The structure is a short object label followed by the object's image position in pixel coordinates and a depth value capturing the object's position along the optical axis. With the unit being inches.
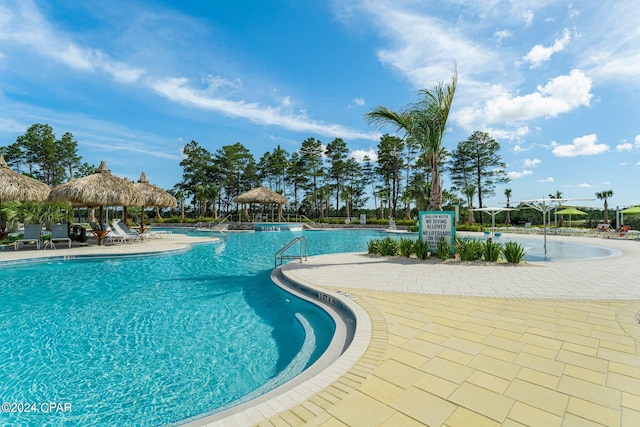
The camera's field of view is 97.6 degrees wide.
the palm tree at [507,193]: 1337.7
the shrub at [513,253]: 282.4
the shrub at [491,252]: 290.5
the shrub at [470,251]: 295.3
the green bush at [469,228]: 890.1
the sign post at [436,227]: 319.6
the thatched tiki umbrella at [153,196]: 651.5
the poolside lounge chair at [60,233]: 458.0
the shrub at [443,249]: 307.1
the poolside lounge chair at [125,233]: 529.4
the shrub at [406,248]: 332.2
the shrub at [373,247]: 360.8
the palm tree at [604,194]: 1119.6
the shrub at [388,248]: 348.5
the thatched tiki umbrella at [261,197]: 1031.0
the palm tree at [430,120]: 329.1
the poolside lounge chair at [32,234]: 434.5
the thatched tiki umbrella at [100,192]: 488.7
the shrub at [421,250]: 315.6
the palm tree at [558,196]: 1133.7
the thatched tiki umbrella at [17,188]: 429.4
